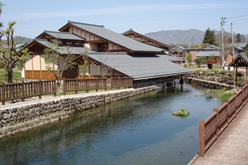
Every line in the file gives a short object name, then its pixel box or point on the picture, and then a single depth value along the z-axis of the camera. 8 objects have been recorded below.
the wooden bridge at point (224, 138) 7.39
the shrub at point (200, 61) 55.62
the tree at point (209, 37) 101.36
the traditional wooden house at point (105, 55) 27.34
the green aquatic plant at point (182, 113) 17.17
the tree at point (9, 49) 19.33
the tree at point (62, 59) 26.96
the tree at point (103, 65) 25.84
